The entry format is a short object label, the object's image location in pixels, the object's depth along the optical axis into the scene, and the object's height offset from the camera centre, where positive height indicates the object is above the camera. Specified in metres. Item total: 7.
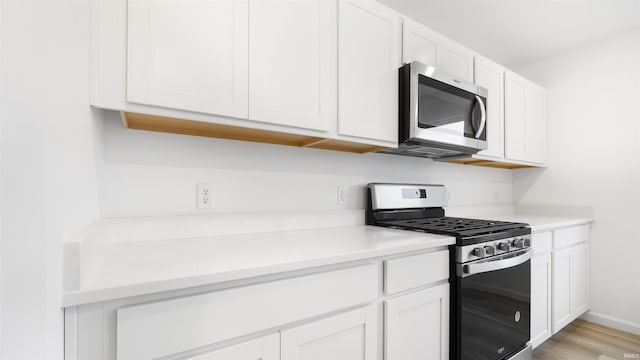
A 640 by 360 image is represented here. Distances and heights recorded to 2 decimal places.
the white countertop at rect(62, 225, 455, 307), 0.73 -0.26
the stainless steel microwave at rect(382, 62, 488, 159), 1.69 +0.41
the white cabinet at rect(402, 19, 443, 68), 1.78 +0.84
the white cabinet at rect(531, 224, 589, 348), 2.07 -0.75
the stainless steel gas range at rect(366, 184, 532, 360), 1.45 -0.47
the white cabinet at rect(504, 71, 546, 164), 2.53 +0.55
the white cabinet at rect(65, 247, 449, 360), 0.73 -0.42
